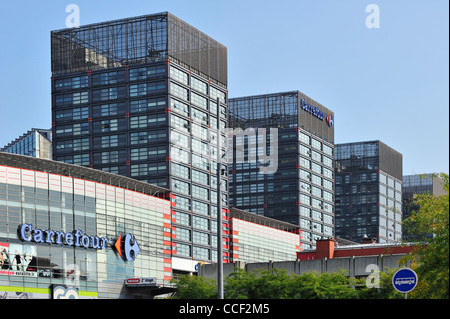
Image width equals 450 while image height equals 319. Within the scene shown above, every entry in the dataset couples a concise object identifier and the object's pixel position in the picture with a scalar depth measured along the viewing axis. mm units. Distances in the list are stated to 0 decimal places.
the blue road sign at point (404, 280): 33500
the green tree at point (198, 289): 91812
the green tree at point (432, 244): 36469
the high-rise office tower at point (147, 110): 167375
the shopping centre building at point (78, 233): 115938
